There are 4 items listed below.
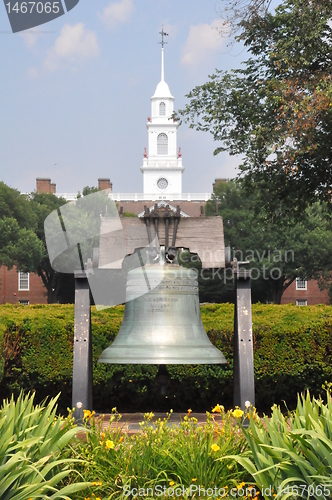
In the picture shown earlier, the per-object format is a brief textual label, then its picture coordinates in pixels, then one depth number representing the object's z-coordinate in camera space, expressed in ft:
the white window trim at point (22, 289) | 188.34
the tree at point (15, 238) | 124.98
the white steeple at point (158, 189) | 180.55
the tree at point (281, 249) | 124.47
